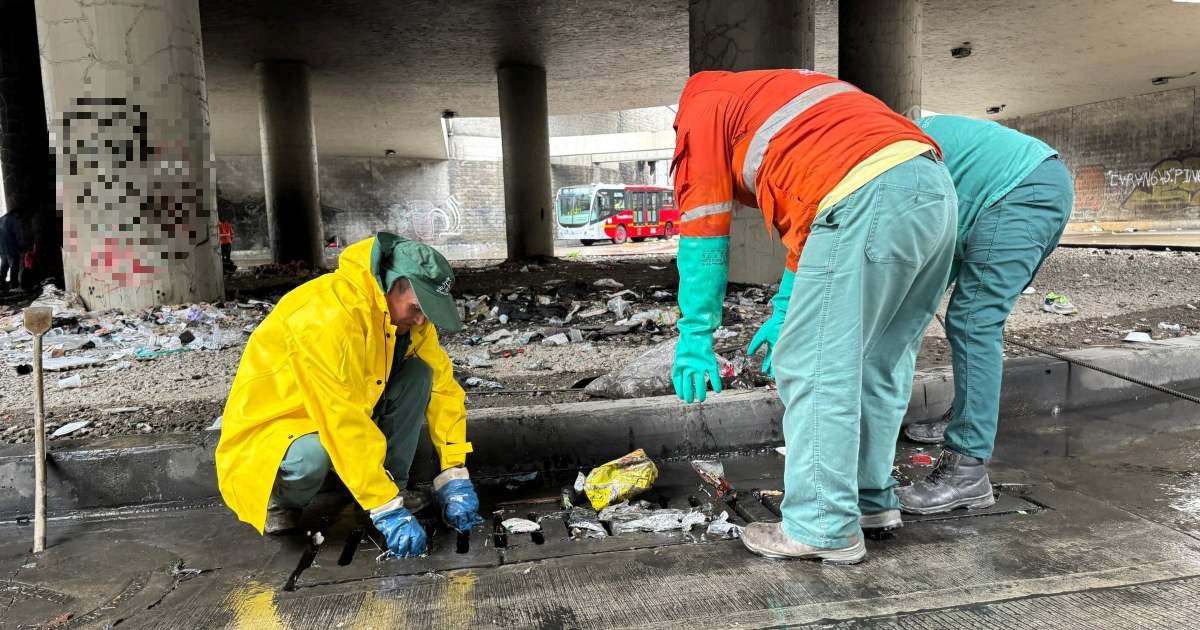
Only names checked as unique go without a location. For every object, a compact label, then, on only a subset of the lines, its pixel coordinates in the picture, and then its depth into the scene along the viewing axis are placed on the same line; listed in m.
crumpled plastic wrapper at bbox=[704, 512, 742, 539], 2.55
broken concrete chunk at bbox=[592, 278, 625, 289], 8.54
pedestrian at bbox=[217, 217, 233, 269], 14.95
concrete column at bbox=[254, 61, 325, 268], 14.69
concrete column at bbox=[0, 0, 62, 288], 10.95
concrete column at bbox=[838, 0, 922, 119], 9.00
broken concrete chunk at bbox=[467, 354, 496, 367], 4.84
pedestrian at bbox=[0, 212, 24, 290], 10.16
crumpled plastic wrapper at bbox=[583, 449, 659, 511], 2.85
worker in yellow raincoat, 2.32
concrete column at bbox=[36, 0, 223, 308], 5.72
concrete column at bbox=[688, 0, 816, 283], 7.26
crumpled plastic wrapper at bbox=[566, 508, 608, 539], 2.62
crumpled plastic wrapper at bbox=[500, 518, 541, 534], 2.65
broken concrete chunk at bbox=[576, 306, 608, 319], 6.41
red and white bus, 28.75
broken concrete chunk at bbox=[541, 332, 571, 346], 5.43
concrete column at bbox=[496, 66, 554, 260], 15.44
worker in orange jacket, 2.07
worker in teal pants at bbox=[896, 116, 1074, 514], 2.68
